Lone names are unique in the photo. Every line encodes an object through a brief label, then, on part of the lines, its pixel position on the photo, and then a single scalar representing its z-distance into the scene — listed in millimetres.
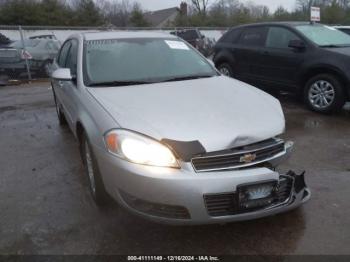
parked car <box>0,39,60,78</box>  12273
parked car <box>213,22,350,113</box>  6348
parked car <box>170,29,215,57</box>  18656
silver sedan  2570
